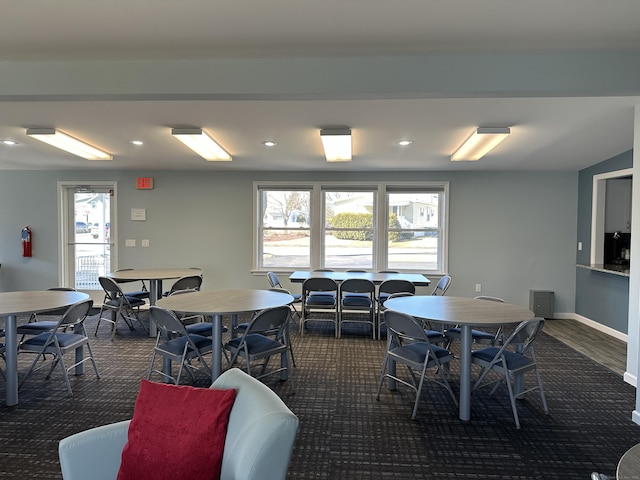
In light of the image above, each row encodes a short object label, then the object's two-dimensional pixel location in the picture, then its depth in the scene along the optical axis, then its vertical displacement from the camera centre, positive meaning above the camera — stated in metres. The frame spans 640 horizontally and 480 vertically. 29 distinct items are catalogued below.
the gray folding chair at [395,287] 4.79 -0.70
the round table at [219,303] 3.03 -0.63
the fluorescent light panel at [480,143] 3.81 +1.03
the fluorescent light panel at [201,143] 4.02 +1.03
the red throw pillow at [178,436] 1.38 -0.78
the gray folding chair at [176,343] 2.91 -0.94
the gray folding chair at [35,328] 3.49 -0.94
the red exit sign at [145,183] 6.31 +0.80
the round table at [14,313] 2.96 -0.65
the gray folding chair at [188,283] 4.80 -0.69
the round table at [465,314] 2.78 -0.63
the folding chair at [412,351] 2.77 -0.94
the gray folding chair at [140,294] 5.16 -0.89
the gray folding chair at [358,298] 4.91 -0.92
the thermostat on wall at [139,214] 6.38 +0.28
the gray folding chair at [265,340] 2.94 -0.94
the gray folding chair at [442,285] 5.02 -0.71
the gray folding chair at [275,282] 5.10 -0.69
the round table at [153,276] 4.87 -0.61
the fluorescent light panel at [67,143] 4.09 +1.04
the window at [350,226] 6.29 +0.11
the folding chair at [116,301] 4.74 -0.93
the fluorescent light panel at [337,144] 3.95 +1.02
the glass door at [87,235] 6.52 -0.10
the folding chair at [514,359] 2.70 -0.95
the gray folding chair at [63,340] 3.10 -0.96
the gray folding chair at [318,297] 4.96 -0.92
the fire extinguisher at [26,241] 6.38 -0.21
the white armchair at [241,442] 1.25 -0.76
